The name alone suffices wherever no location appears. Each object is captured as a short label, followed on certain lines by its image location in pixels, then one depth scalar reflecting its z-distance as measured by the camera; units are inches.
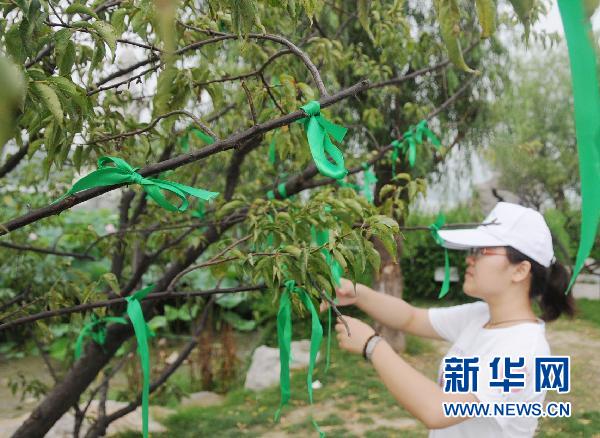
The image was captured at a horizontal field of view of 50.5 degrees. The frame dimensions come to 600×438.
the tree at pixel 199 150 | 43.8
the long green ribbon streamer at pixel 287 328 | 62.2
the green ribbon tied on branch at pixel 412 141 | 118.6
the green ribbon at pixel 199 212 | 107.0
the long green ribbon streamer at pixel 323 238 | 71.8
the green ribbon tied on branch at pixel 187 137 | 89.4
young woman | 77.7
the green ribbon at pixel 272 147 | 80.9
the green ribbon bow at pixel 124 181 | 43.3
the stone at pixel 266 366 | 232.1
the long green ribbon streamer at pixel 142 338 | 57.8
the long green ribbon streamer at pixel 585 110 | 20.6
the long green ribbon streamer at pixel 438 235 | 90.5
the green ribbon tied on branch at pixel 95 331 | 90.3
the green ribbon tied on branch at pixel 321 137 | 44.5
